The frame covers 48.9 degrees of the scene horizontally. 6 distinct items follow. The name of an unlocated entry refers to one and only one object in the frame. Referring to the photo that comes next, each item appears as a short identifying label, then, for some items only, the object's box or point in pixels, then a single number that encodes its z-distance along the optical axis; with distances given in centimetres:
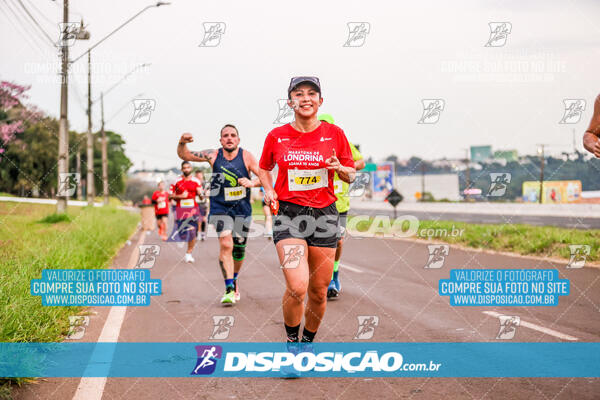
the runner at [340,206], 827
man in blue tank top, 835
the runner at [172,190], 1488
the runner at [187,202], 1452
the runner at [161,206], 2017
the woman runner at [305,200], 512
